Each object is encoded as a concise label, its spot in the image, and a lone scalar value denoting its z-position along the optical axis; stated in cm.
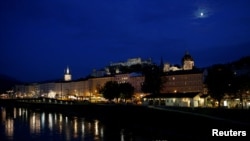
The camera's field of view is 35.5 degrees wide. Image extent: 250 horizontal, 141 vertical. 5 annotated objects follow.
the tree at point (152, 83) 11900
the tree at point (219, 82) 8075
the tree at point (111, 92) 12950
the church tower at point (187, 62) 18102
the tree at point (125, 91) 12812
